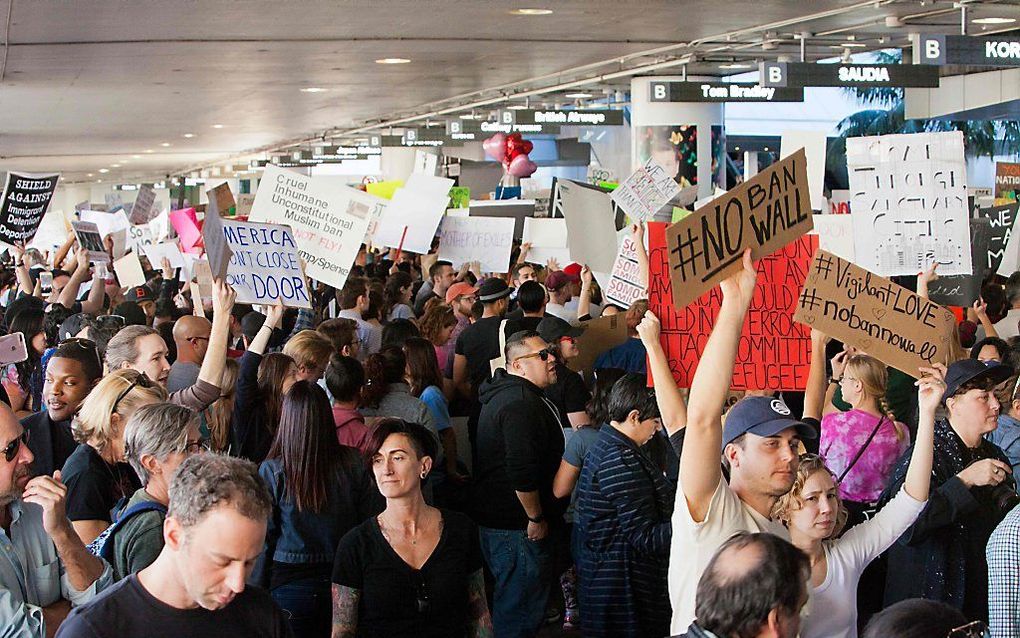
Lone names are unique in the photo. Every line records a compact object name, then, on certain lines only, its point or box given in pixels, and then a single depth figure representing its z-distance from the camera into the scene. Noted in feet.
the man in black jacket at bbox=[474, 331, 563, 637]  21.99
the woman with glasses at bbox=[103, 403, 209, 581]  13.73
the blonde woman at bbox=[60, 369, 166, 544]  16.35
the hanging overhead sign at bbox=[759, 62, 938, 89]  51.16
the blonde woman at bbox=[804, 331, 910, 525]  20.92
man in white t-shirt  13.03
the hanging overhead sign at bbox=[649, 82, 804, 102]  57.00
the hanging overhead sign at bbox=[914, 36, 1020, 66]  41.98
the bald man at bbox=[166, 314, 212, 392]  26.40
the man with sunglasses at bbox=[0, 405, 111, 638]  12.76
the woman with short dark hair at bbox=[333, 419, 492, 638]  15.60
